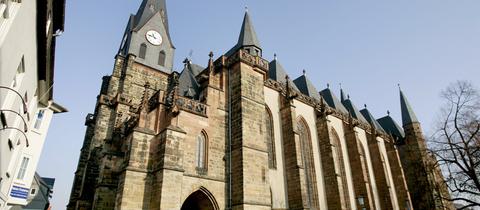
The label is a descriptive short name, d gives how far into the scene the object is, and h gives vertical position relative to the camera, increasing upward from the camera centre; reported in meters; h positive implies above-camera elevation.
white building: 5.90 +3.96
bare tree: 11.37 +2.50
